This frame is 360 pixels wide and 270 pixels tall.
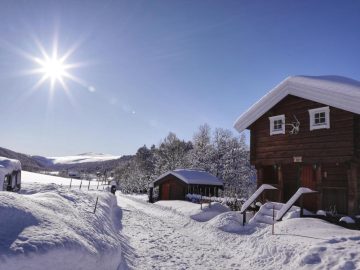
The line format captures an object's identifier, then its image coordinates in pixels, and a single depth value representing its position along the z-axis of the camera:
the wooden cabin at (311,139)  14.80
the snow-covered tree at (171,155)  55.99
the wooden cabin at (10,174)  18.67
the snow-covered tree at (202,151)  51.38
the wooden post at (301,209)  14.24
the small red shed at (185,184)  33.69
